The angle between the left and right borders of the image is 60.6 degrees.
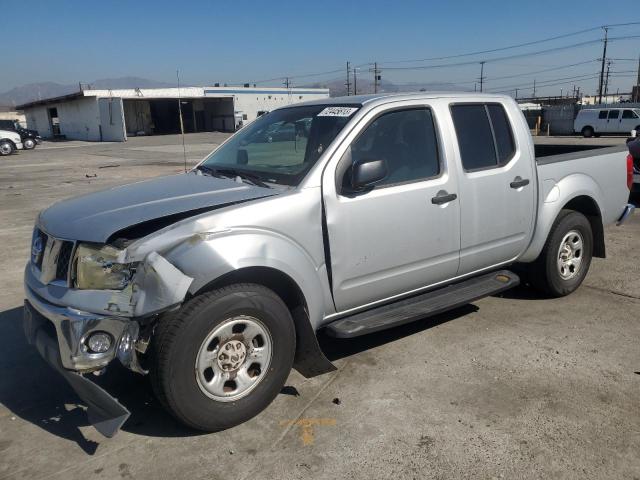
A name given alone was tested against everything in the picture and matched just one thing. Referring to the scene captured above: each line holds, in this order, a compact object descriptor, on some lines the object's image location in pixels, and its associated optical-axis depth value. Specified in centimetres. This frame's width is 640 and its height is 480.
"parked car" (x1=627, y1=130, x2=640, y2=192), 935
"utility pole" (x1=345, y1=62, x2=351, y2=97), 9627
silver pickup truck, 285
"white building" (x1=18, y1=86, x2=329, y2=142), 4762
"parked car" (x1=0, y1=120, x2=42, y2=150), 3372
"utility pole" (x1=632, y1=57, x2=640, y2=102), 5713
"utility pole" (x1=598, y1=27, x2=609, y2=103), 6883
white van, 3241
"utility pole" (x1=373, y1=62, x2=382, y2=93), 6918
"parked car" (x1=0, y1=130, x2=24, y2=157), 2892
